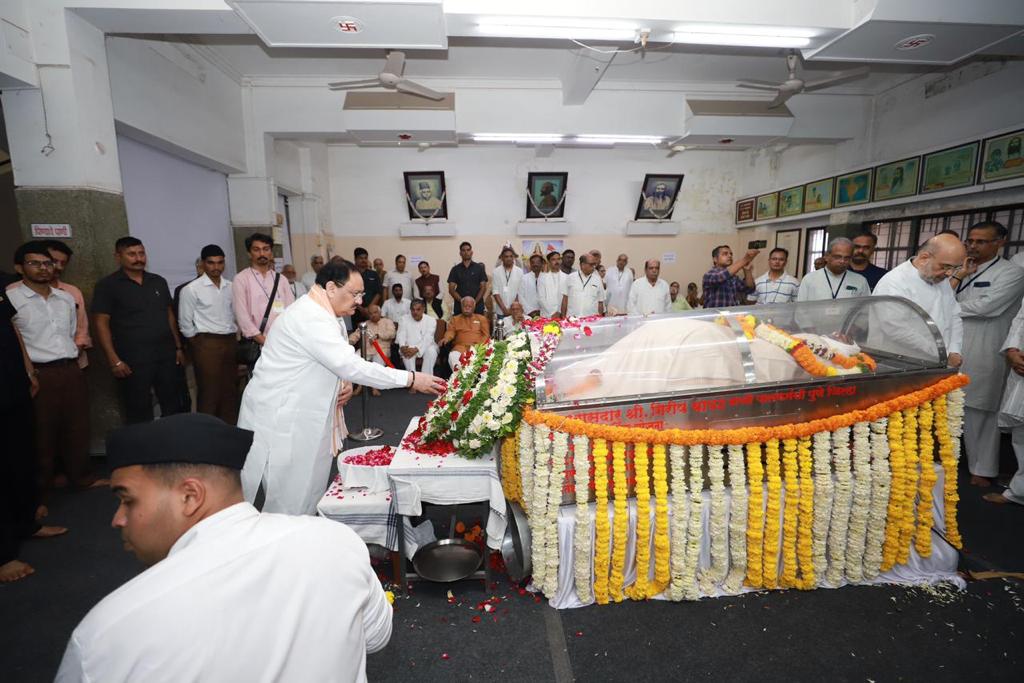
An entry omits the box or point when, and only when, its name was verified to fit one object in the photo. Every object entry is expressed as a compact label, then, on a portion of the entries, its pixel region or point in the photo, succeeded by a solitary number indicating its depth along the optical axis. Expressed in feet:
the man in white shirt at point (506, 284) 27.53
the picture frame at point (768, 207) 30.48
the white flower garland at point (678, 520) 8.20
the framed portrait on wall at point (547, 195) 32.24
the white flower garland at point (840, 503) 8.64
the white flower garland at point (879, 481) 8.69
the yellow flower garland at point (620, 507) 8.08
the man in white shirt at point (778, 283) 16.51
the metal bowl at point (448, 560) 8.72
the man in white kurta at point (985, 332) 12.92
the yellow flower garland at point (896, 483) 8.73
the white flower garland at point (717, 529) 8.39
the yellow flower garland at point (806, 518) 8.52
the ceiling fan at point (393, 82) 17.97
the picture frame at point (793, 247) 29.50
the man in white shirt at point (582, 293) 25.58
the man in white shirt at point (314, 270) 26.50
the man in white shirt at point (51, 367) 11.56
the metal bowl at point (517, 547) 8.63
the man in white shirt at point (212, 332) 15.37
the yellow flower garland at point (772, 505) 8.44
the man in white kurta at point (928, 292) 10.31
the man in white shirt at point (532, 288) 26.45
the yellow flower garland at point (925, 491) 8.84
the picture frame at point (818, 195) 26.22
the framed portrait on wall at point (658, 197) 32.96
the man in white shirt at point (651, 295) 24.84
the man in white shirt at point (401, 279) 29.07
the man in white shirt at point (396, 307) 24.79
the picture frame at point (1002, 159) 17.30
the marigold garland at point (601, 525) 8.09
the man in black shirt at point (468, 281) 27.12
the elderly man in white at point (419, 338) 22.99
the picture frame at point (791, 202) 28.25
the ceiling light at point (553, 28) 14.02
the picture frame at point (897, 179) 21.49
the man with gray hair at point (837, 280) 14.64
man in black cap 2.79
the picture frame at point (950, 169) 19.02
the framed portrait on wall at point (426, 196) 31.65
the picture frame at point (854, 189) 23.98
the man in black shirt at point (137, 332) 13.17
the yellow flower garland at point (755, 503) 8.38
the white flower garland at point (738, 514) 8.32
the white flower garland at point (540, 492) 8.05
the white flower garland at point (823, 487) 8.54
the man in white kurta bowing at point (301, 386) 8.20
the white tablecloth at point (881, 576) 8.45
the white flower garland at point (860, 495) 8.63
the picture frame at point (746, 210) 32.91
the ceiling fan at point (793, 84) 18.67
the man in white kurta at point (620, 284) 29.22
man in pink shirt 15.29
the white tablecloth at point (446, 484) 8.48
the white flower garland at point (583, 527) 8.01
